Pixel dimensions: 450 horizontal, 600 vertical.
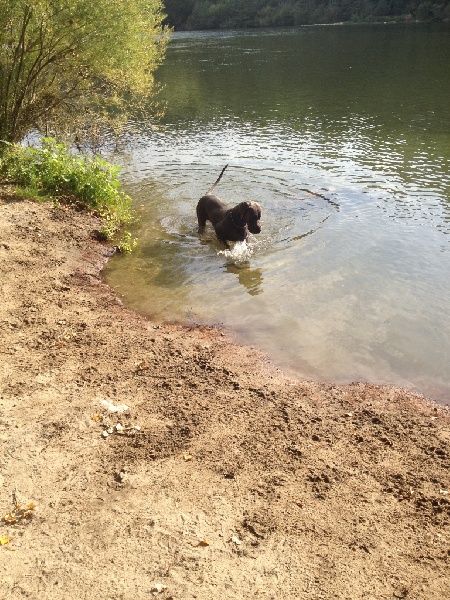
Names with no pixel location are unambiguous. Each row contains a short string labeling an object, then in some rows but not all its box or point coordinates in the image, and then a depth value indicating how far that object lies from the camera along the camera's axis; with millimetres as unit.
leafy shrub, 10594
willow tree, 10641
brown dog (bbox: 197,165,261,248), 9164
